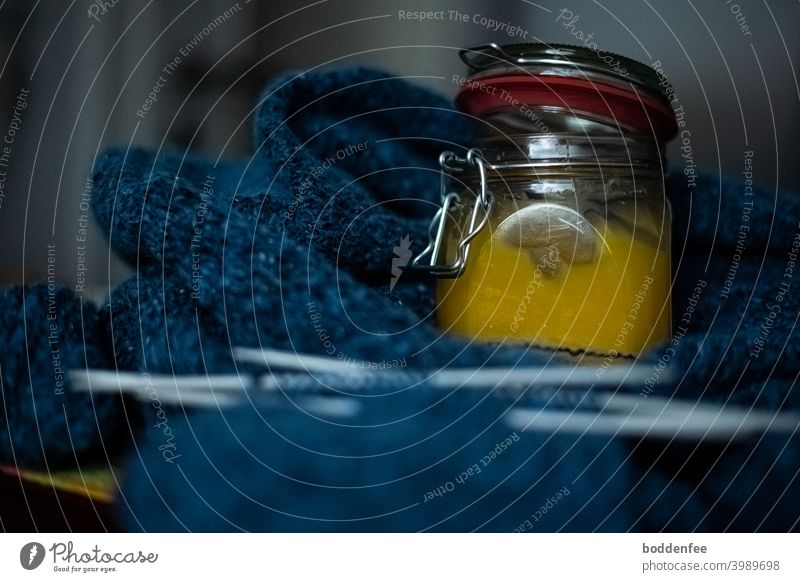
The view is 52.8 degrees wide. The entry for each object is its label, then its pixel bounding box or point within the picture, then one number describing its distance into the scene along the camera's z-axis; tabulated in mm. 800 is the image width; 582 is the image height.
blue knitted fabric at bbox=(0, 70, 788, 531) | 224
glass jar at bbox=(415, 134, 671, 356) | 256
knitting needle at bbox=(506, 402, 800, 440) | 232
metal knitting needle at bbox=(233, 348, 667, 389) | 230
